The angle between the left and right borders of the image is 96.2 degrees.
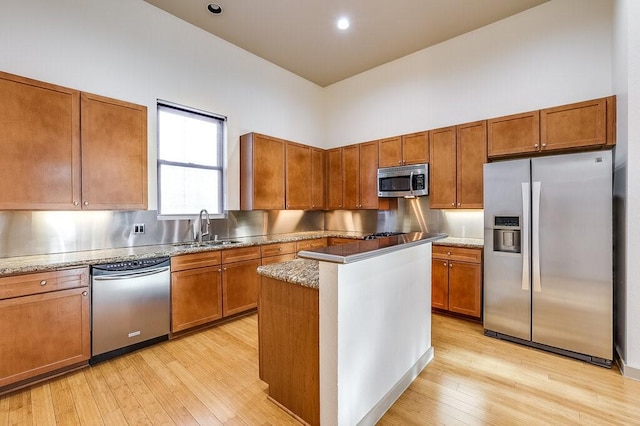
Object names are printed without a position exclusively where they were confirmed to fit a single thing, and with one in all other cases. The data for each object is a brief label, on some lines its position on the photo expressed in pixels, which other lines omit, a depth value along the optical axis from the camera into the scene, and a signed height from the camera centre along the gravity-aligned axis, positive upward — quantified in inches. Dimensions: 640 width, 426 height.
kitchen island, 62.1 -29.3
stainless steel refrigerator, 99.6 -15.6
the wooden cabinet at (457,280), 133.3 -32.7
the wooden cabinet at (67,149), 90.9 +22.6
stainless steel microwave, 160.2 +18.5
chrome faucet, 147.1 -8.3
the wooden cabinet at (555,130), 110.7 +35.1
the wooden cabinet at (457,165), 142.1 +24.6
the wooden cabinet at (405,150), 162.7 +37.3
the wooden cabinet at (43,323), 83.4 -34.5
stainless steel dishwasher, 100.0 -34.8
